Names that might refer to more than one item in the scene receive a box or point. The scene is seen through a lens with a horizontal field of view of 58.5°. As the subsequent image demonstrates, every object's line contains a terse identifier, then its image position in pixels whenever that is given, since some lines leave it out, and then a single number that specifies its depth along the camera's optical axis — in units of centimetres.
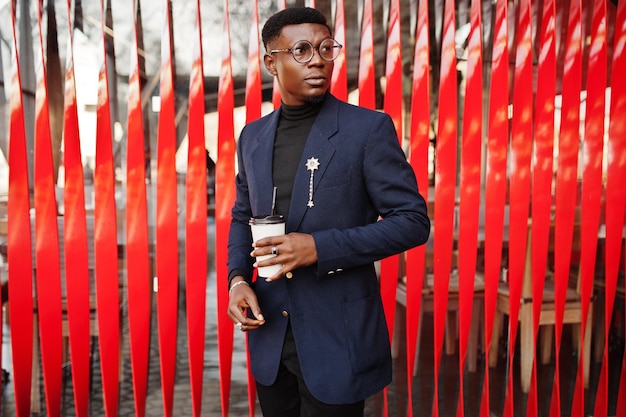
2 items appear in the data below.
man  146
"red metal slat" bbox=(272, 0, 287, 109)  246
